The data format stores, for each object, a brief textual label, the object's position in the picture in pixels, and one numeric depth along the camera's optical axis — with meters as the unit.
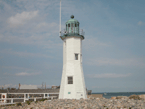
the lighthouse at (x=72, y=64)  19.67
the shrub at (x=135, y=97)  19.58
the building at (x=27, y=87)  33.17
